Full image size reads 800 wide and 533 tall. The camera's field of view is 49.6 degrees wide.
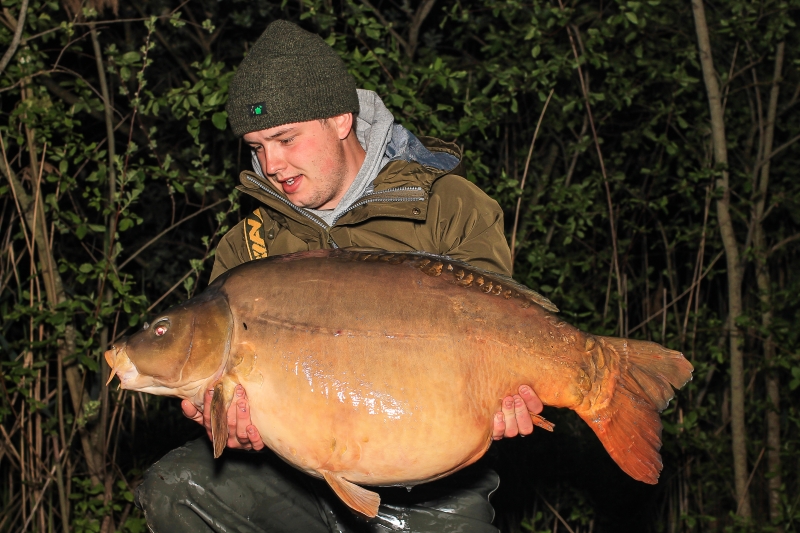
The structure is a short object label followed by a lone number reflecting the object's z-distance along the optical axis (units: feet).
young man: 6.96
